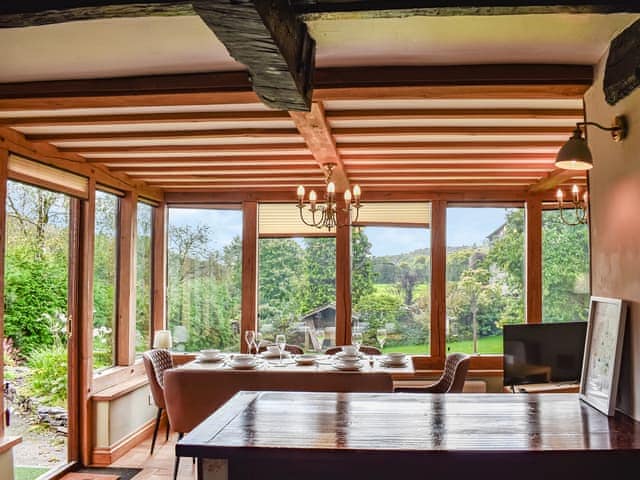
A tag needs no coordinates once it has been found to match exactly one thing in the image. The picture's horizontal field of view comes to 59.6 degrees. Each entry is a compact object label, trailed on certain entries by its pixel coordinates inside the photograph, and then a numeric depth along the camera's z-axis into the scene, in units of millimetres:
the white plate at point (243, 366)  4082
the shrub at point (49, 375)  3914
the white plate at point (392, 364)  4332
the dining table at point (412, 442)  1859
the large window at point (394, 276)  5691
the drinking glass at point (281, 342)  4438
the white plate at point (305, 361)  4309
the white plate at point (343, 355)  4441
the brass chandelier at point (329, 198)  3992
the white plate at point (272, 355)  4660
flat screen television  4152
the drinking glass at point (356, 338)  5668
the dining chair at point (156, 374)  4379
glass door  3646
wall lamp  2334
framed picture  2256
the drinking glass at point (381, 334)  4975
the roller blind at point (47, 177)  3615
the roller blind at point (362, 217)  5723
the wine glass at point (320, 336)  5738
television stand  4172
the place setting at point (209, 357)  4488
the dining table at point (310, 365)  4066
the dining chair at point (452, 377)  4074
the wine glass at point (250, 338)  4875
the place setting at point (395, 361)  4333
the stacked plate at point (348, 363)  4031
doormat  4113
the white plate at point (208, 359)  4484
